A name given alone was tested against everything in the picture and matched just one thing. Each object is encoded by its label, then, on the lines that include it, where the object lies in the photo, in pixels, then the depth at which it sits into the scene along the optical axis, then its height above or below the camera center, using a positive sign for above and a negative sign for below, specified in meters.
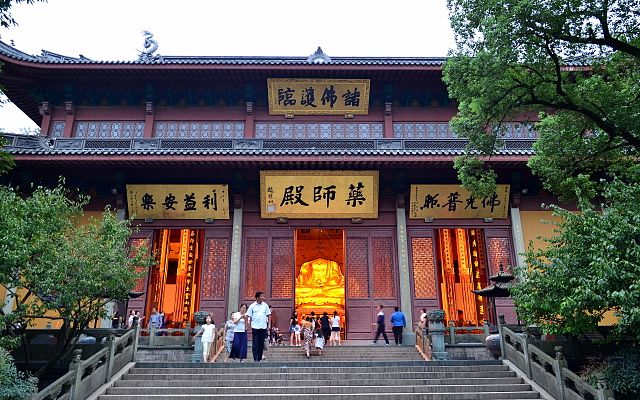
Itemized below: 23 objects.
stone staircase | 7.43 -1.01
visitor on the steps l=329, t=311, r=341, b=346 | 13.00 -0.28
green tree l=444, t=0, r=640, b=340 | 6.27 +3.33
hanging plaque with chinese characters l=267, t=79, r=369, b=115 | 14.60 +6.85
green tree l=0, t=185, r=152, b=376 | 6.93 +0.88
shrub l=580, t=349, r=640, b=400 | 6.40 -0.75
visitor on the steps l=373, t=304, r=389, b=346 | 12.22 -0.24
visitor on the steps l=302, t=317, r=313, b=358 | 10.67 -0.40
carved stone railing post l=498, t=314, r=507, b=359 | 9.10 -0.30
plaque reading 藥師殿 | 13.19 +3.50
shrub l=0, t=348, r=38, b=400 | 6.08 -0.82
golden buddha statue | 20.31 +1.57
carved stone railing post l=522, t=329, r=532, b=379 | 7.95 -0.62
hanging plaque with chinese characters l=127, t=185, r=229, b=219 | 13.42 +3.34
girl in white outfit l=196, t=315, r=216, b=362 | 9.75 -0.40
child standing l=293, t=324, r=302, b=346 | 12.47 -0.39
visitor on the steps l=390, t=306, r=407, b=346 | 12.01 -0.11
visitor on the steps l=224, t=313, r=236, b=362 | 10.57 -0.37
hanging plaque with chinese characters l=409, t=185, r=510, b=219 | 13.55 +3.29
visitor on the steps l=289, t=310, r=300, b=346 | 12.49 -0.42
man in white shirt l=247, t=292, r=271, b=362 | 8.91 -0.06
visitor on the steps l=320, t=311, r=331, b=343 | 12.84 -0.19
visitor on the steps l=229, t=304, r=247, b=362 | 9.23 -0.40
